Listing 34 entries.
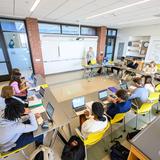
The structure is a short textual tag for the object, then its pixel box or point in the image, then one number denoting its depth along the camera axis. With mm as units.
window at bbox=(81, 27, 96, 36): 6801
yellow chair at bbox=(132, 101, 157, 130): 2379
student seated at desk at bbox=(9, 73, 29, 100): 2496
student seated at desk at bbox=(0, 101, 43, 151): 1343
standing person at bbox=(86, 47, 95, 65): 6443
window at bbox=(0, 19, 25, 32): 4598
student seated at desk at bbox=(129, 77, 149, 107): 2416
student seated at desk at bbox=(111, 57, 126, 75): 5953
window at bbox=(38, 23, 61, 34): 5393
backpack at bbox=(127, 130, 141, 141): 2188
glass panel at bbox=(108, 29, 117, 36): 8046
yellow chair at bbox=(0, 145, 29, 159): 1372
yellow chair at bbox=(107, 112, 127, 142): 1989
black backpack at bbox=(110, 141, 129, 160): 1769
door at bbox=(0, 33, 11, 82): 4784
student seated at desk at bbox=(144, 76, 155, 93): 2701
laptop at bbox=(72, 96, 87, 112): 2043
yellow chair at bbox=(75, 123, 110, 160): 1525
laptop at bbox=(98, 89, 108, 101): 2408
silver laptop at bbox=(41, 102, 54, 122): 1729
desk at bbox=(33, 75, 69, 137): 1541
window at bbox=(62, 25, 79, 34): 6068
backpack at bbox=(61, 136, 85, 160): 1645
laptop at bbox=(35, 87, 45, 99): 2354
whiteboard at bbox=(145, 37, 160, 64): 6110
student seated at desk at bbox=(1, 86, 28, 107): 1766
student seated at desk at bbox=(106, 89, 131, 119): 1940
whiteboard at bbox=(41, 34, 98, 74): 5709
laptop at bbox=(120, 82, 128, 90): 2951
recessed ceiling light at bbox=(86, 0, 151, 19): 2620
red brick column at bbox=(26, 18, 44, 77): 4695
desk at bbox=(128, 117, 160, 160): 906
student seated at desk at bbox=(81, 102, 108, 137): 1548
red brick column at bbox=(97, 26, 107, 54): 7038
